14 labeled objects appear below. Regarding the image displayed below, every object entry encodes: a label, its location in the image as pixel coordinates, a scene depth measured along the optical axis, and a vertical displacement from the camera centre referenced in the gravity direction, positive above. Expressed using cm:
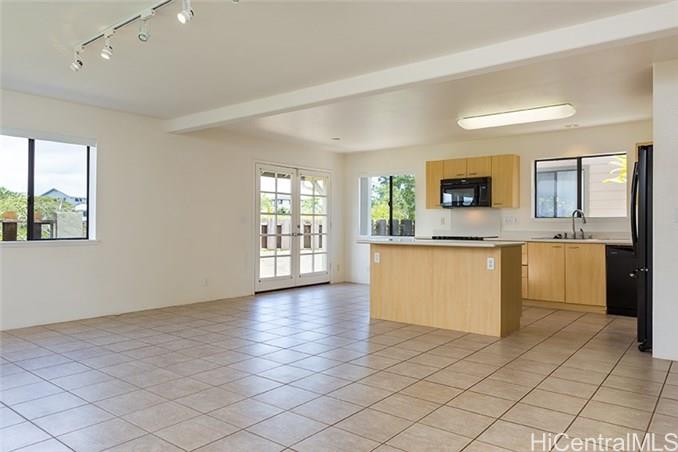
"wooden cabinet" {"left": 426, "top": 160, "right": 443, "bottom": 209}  759 +75
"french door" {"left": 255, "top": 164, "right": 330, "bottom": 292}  767 -1
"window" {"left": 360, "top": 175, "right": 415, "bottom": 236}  846 +41
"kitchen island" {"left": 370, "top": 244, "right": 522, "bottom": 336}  473 -67
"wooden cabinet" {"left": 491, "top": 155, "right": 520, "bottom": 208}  689 +70
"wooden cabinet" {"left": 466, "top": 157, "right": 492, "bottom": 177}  708 +94
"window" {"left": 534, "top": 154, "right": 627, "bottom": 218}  632 +59
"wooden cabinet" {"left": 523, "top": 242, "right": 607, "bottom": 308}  594 -62
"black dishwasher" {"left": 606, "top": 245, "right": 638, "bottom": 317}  573 -68
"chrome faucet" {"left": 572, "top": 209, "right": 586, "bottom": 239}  649 +14
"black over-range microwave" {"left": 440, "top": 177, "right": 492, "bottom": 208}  701 +54
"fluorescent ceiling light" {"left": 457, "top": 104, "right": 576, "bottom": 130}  532 +134
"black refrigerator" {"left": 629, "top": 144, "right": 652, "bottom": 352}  406 -12
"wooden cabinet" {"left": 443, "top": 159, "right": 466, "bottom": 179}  732 +94
